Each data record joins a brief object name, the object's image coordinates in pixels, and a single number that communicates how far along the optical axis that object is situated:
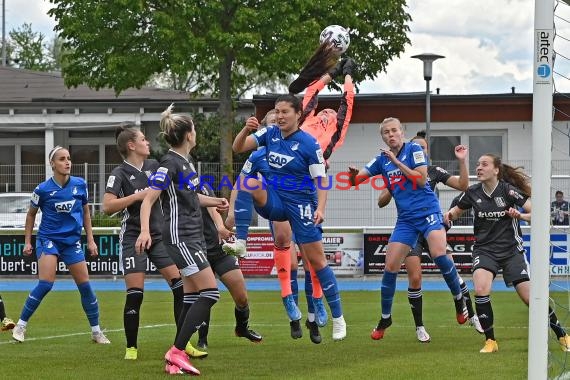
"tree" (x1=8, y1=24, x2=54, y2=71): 76.19
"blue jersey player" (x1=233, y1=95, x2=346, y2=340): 9.94
